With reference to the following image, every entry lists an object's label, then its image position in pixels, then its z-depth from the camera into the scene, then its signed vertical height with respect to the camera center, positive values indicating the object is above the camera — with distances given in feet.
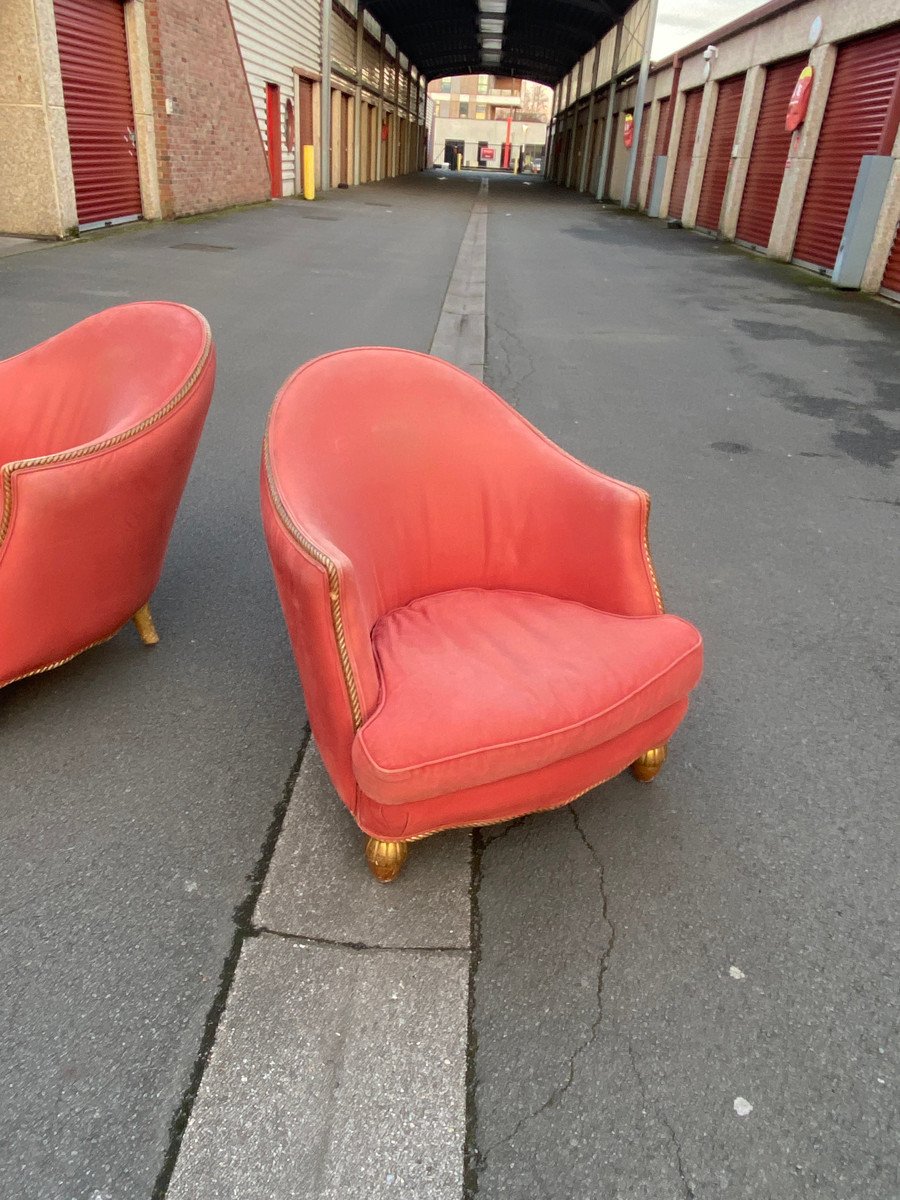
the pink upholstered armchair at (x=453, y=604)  5.90 -3.50
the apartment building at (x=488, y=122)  233.76 +9.74
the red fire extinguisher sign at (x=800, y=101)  43.62 +3.81
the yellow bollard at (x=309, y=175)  72.28 -2.00
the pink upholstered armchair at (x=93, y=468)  7.22 -2.77
